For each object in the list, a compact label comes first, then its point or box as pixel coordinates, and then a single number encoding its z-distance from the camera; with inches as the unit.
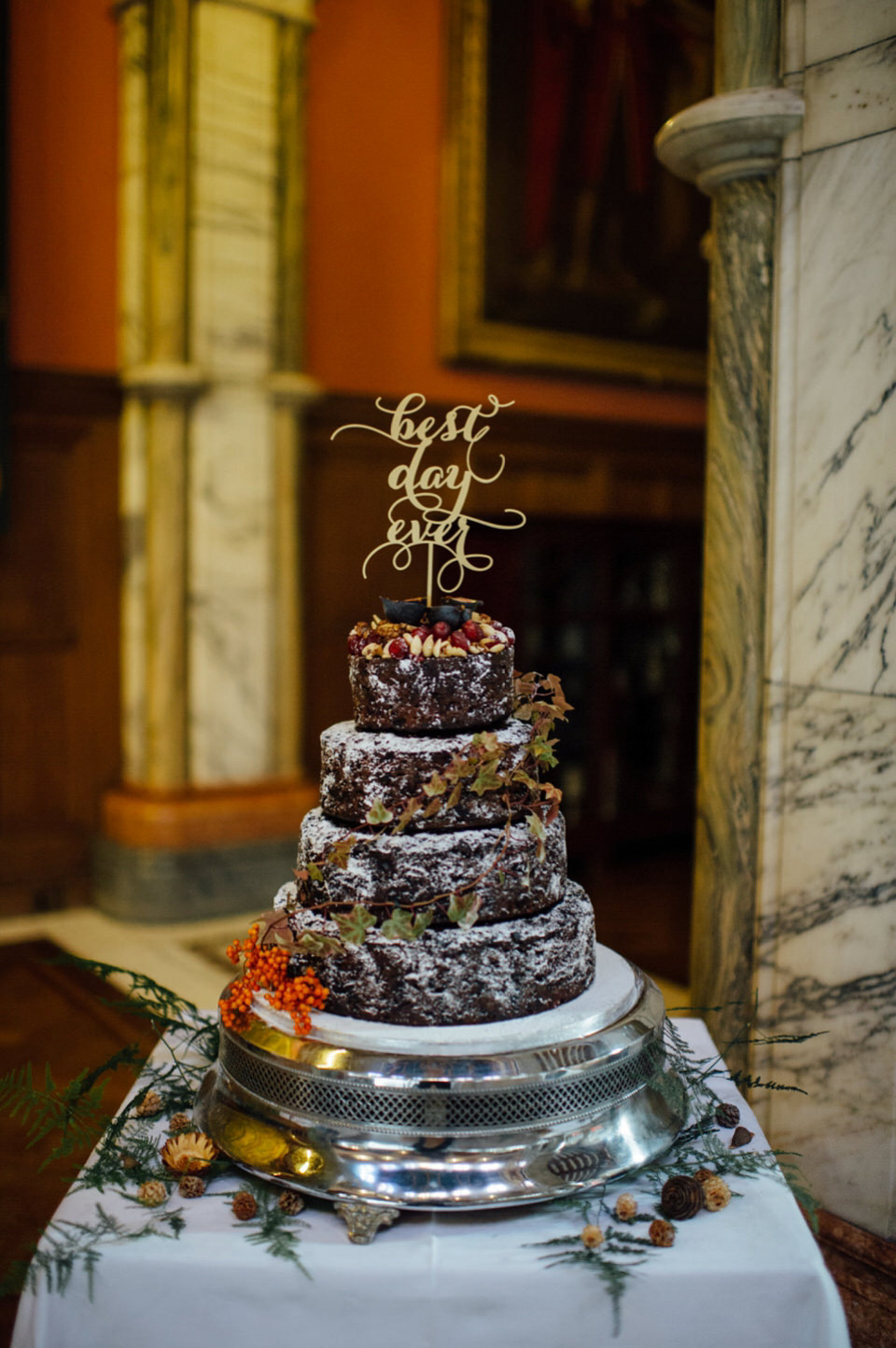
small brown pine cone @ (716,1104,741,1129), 73.2
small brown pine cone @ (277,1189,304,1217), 62.2
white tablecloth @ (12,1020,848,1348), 57.6
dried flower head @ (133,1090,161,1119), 74.6
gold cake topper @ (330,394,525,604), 75.9
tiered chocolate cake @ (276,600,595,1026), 68.0
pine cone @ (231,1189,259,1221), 61.7
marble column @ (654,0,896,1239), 91.9
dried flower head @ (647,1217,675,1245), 59.4
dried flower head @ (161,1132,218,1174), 65.6
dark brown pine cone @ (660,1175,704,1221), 61.8
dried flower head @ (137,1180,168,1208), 62.9
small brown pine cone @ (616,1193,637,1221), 61.8
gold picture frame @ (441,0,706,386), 231.6
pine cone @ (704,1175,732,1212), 63.0
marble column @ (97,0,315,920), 194.4
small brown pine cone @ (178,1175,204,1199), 64.0
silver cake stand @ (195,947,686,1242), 61.3
